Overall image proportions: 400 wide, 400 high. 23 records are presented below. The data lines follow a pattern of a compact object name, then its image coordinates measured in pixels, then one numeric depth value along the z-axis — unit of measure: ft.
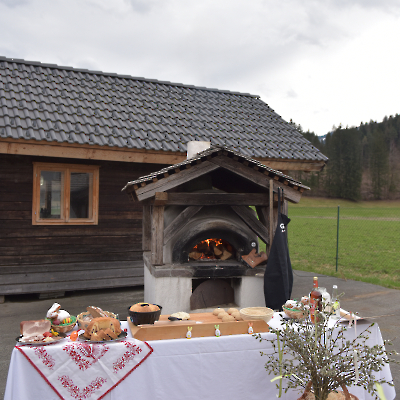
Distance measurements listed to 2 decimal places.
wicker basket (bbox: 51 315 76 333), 9.89
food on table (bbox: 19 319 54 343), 9.21
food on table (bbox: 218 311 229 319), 11.61
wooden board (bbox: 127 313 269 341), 9.73
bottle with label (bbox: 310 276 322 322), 10.74
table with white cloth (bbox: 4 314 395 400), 8.79
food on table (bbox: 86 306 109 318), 10.57
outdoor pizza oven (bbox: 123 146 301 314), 16.52
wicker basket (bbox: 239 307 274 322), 10.85
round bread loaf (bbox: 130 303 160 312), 10.61
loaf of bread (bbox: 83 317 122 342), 9.33
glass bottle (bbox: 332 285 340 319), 11.24
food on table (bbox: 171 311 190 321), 11.46
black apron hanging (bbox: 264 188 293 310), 15.79
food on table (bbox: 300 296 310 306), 11.75
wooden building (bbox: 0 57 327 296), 23.08
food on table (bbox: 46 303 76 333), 9.91
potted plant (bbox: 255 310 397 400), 8.36
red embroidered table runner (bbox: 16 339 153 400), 8.84
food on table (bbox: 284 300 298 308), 11.95
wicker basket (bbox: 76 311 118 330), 10.27
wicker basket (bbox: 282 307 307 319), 11.18
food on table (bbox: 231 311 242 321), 11.40
